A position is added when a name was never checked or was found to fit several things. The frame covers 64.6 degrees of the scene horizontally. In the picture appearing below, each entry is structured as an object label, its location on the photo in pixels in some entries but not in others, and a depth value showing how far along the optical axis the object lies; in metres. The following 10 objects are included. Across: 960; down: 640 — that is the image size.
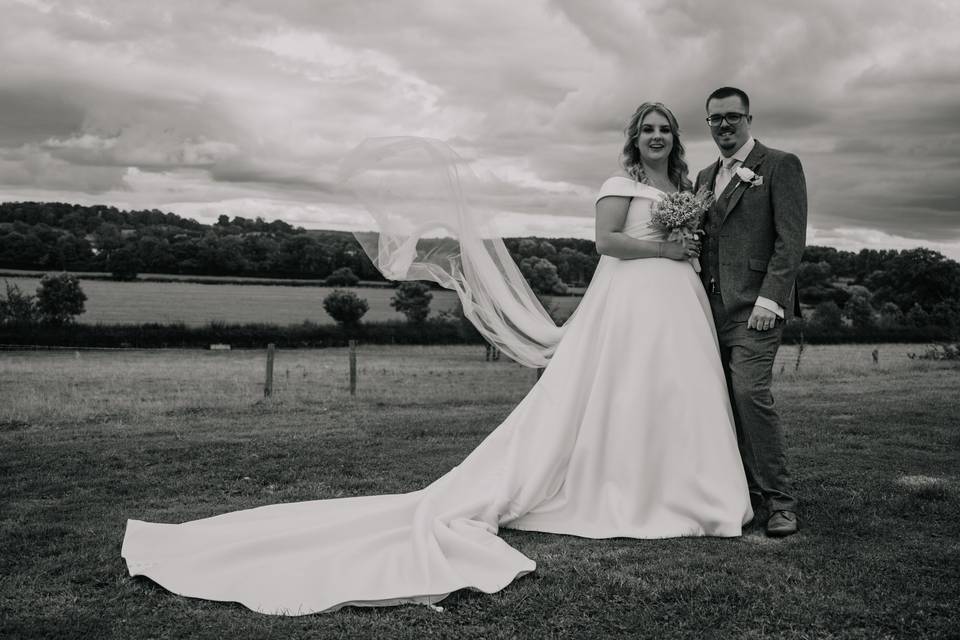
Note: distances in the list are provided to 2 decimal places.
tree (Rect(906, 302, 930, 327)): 54.58
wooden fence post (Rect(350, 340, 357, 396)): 19.87
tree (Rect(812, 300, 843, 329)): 54.25
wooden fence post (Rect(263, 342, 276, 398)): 18.14
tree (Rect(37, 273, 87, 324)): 48.50
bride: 4.69
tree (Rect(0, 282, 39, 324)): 46.00
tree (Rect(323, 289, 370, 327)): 53.31
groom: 5.32
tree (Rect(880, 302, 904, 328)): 54.59
